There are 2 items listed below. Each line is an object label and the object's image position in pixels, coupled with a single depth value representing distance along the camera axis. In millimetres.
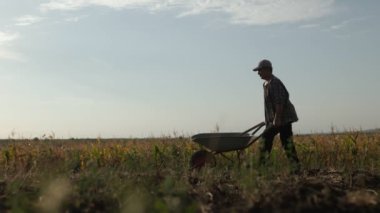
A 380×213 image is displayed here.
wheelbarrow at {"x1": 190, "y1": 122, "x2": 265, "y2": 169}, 9008
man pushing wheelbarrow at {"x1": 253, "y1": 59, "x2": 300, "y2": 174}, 8766
